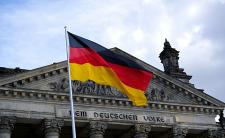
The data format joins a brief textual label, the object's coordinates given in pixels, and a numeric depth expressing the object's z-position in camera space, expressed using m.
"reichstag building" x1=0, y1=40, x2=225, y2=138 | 37.69
